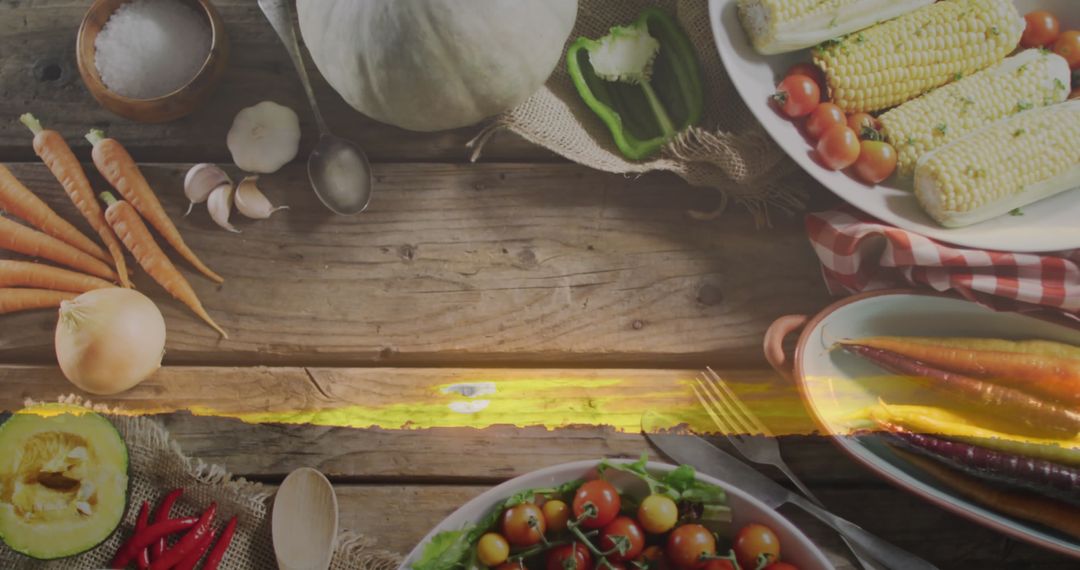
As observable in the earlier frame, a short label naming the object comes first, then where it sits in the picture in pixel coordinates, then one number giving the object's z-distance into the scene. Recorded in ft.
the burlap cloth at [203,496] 1.70
